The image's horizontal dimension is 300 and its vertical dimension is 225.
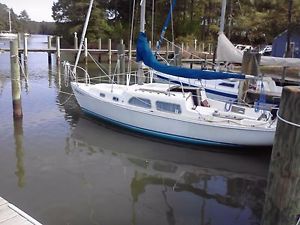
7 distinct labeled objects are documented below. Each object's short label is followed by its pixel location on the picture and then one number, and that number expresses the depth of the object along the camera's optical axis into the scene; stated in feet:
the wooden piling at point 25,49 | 100.82
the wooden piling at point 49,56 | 112.92
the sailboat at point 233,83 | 54.65
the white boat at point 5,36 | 242.35
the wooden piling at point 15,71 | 43.91
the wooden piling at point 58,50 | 107.59
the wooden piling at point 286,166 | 13.71
